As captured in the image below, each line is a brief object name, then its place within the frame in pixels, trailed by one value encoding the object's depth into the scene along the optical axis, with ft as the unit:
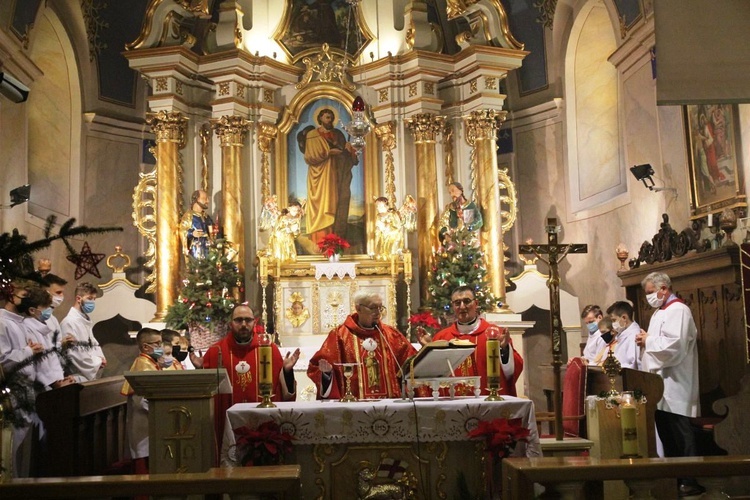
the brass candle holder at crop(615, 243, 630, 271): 40.42
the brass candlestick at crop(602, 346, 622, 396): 19.17
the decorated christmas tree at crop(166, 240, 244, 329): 42.78
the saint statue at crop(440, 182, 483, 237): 45.32
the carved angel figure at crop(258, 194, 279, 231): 44.86
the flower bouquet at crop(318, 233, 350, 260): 45.34
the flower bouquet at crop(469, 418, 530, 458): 16.83
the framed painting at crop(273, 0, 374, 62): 49.39
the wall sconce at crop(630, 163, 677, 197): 38.32
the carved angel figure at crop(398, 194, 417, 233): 45.60
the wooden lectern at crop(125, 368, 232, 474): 16.71
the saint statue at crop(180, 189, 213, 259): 44.52
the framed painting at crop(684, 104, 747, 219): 31.86
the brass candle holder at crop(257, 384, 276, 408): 17.93
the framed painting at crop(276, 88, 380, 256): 47.37
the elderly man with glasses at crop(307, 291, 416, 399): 21.03
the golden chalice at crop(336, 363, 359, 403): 18.60
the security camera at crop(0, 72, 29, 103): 12.39
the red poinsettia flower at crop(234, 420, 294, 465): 16.78
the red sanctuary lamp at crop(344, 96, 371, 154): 36.73
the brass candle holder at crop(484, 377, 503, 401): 18.09
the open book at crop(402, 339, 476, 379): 18.23
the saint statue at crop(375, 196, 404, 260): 45.11
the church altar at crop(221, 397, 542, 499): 17.46
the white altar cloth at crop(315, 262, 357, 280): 44.52
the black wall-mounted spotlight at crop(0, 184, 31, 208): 38.73
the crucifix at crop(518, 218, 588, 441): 19.04
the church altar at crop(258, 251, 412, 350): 44.57
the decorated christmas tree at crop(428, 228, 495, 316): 43.50
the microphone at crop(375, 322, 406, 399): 21.08
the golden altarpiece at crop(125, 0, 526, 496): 45.93
